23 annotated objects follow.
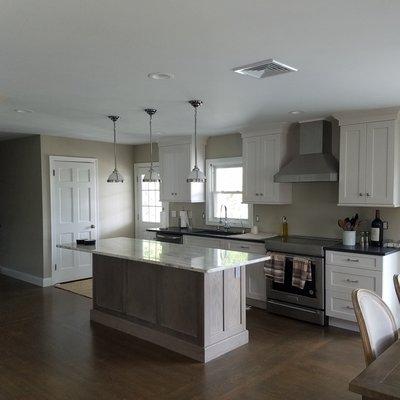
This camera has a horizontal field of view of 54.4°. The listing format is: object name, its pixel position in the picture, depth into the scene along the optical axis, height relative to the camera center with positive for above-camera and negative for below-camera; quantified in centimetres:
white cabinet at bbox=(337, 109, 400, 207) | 419 +36
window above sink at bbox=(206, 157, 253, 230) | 601 -3
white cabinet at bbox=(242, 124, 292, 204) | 515 +37
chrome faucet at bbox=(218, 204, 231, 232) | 606 -46
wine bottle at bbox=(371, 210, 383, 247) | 440 -47
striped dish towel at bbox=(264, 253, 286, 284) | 465 -92
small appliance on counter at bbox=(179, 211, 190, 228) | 658 -47
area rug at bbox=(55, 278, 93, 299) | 586 -149
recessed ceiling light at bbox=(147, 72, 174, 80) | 292 +90
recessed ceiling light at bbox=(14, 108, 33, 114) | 421 +91
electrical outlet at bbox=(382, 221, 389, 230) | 453 -38
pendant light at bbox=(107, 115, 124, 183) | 451 +18
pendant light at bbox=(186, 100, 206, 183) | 400 +17
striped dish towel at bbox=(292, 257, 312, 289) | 444 -93
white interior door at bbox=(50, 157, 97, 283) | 632 -31
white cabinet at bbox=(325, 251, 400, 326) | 406 -94
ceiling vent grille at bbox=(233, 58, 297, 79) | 268 +89
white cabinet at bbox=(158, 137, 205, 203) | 623 +40
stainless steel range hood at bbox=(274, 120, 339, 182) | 463 +40
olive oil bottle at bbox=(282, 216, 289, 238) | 536 -50
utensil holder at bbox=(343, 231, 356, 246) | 447 -54
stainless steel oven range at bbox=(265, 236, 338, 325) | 441 -113
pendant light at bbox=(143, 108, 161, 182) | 439 +19
